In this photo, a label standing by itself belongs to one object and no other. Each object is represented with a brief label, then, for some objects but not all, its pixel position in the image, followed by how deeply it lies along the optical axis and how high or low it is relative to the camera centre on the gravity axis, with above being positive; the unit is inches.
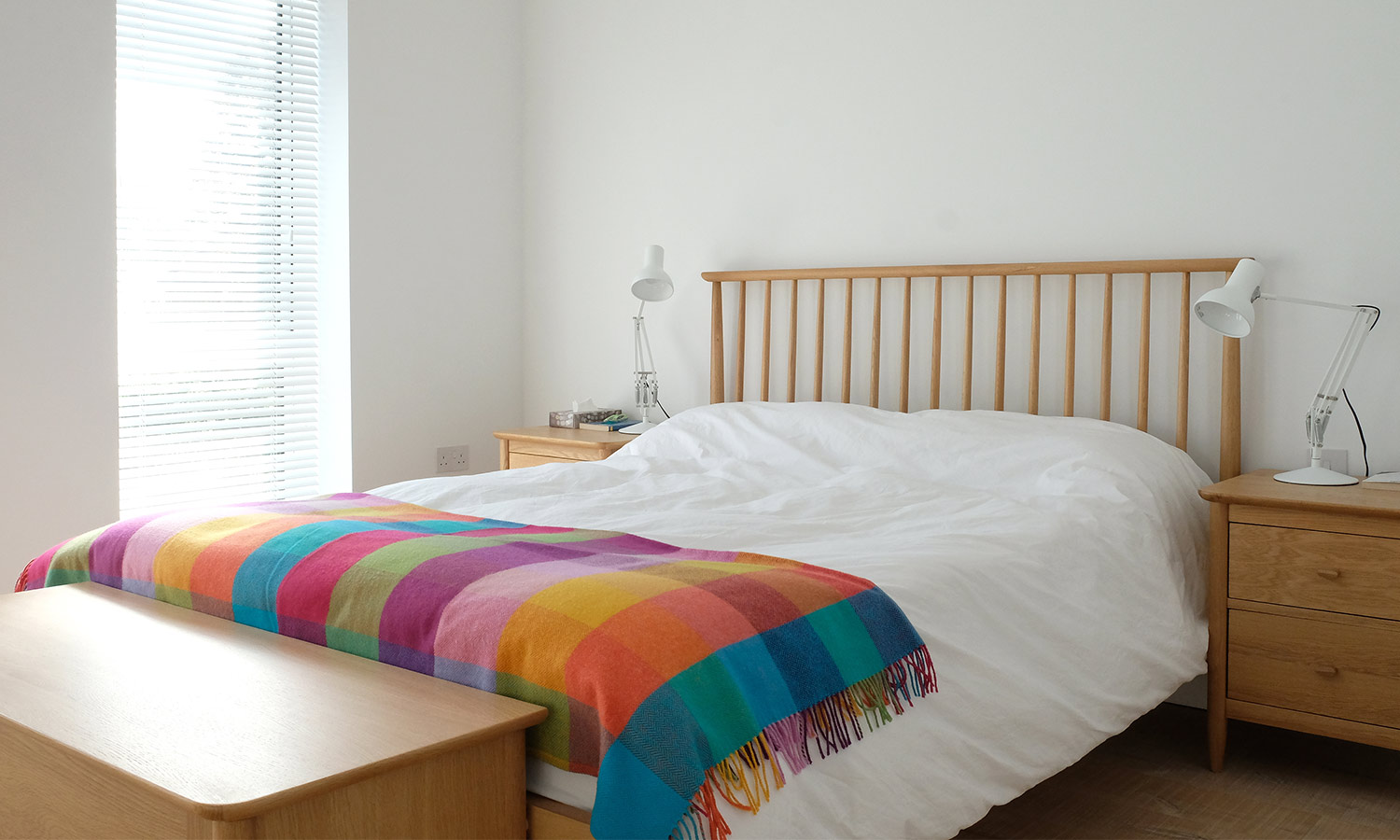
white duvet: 61.6 -12.5
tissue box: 148.5 -7.1
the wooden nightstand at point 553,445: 135.0 -10.1
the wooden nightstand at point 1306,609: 84.2 -19.3
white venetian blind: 134.9 +14.8
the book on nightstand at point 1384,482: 91.9 -9.6
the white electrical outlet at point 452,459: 159.2 -13.9
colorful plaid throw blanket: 49.2 -14.2
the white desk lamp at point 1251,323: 93.0 +4.0
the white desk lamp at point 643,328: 138.0 +5.3
